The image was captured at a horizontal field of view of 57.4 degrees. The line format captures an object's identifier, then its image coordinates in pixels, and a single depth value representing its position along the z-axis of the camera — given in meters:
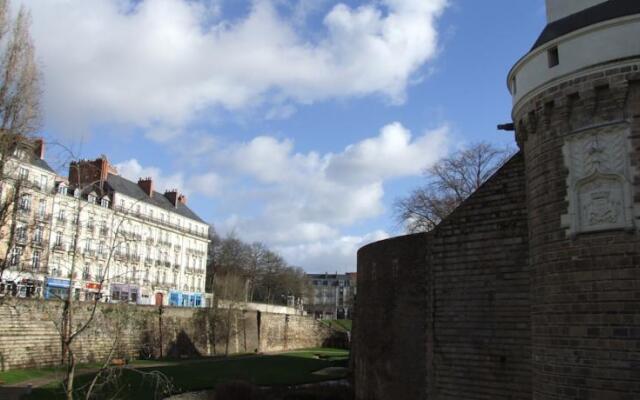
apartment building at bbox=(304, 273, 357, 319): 125.04
